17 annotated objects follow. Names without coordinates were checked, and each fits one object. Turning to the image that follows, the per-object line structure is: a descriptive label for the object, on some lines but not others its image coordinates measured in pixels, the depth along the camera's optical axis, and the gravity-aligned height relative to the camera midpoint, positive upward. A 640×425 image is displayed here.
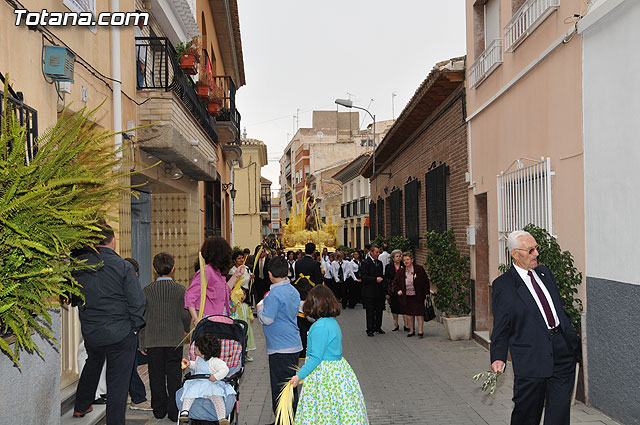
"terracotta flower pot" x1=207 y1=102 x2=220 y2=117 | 15.17 +3.05
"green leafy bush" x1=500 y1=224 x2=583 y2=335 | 6.98 -0.52
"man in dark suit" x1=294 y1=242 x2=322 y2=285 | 10.28 -0.64
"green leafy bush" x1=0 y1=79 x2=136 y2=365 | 3.16 +0.12
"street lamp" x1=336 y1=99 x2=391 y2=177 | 29.31 +6.44
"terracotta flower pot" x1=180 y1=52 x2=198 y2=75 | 11.85 +3.25
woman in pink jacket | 7.04 -0.50
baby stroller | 5.52 -1.19
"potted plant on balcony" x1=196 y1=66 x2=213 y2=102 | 14.10 +3.37
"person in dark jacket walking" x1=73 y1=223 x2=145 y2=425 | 5.48 -0.74
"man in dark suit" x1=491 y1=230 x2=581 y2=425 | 4.94 -0.92
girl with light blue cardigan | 4.92 -1.23
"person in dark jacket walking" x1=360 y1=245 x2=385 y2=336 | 13.19 -1.32
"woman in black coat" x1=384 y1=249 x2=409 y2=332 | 13.26 -1.18
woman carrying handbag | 12.49 -1.22
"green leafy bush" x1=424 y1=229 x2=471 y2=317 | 12.00 -0.91
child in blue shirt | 6.29 -1.02
